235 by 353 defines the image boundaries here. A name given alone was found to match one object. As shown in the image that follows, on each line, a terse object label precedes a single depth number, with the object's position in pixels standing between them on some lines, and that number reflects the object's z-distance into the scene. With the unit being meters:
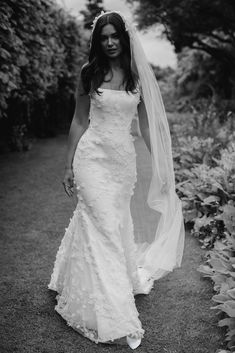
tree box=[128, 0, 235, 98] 18.56
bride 3.32
